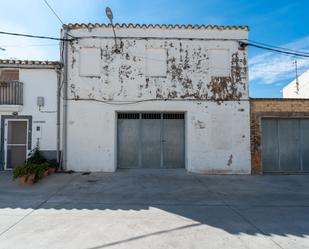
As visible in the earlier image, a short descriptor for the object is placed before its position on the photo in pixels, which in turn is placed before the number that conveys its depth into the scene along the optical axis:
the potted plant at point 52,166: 10.81
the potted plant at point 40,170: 9.62
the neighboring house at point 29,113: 11.63
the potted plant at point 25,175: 9.21
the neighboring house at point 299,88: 18.47
